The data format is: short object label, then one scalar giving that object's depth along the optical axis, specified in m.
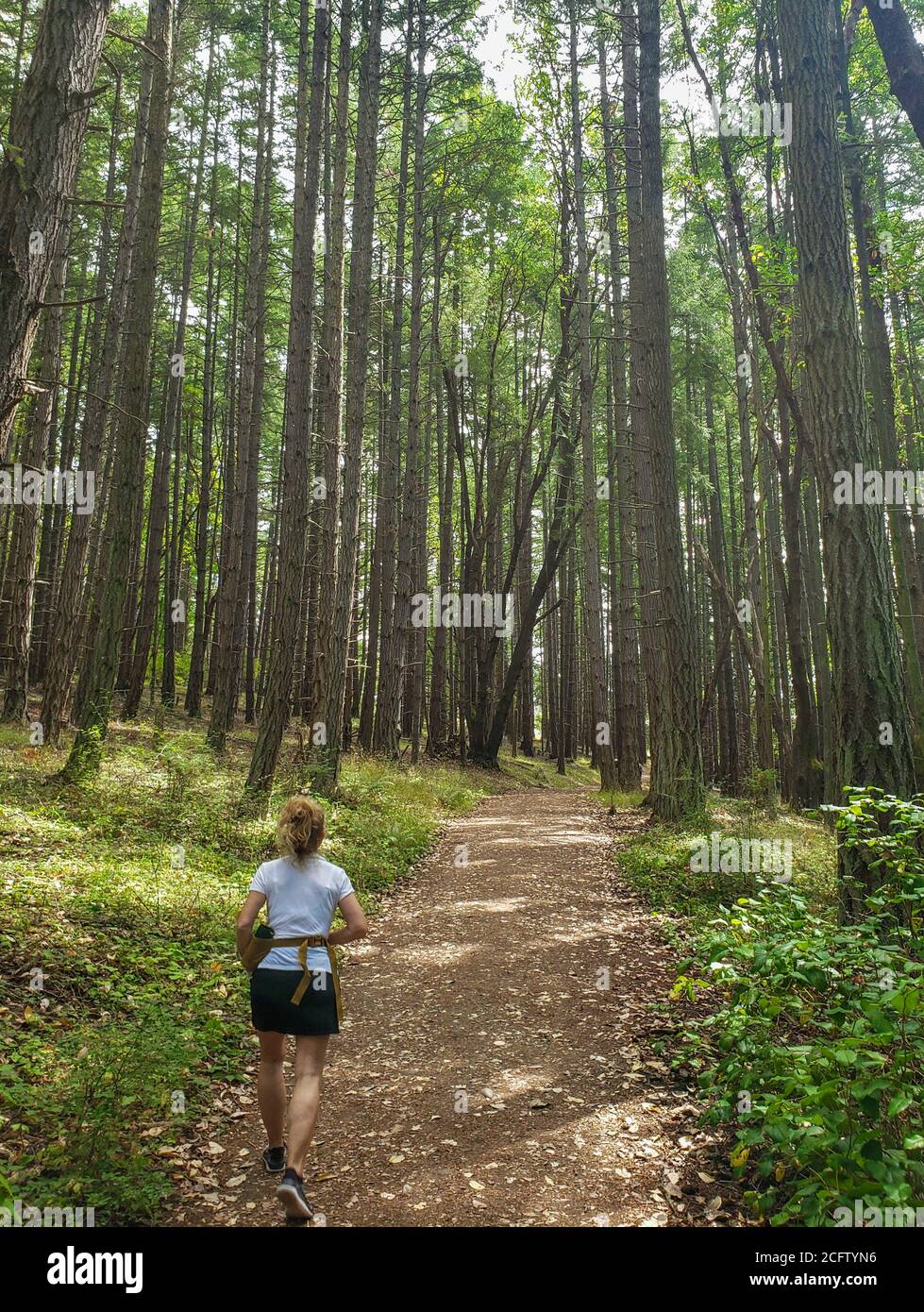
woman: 3.34
